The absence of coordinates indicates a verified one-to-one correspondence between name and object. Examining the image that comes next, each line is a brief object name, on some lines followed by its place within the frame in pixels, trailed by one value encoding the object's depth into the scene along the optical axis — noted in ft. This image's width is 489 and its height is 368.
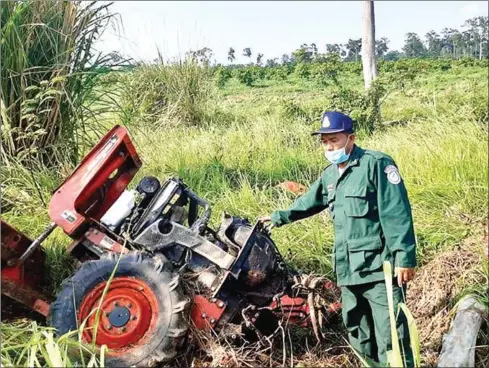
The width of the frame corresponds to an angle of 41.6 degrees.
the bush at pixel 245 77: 105.19
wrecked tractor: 12.18
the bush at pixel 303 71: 87.42
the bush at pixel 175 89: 35.47
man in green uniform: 11.74
